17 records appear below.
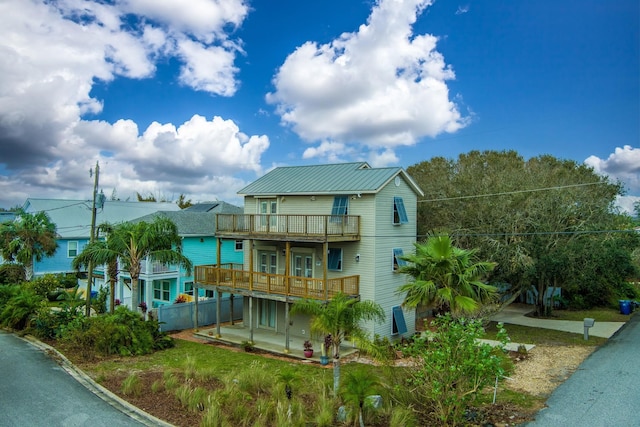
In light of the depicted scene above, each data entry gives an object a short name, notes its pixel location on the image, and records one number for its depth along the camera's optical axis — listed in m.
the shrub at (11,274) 32.34
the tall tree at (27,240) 32.22
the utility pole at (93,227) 21.67
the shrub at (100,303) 24.03
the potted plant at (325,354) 18.38
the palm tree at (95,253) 20.47
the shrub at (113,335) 17.23
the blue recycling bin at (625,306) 27.70
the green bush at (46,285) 28.62
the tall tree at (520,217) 22.95
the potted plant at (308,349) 19.52
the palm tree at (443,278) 13.65
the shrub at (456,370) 9.92
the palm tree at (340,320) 11.88
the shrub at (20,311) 21.34
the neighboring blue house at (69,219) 37.88
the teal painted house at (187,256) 28.77
